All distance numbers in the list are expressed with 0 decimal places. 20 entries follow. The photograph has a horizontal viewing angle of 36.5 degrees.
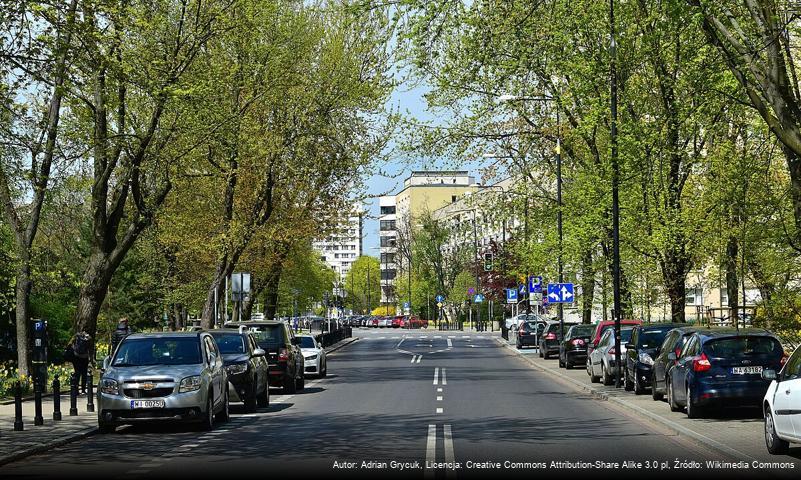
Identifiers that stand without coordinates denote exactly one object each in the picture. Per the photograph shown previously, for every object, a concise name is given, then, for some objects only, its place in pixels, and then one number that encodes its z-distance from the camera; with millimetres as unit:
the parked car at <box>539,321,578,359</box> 50750
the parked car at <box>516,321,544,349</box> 60188
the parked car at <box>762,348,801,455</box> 13766
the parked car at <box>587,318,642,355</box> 35828
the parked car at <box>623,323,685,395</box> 27250
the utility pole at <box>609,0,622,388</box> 29000
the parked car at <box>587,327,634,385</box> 31203
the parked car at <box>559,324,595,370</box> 41750
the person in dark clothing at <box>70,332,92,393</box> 29500
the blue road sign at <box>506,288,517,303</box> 72438
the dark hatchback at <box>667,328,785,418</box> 20000
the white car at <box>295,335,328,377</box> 37438
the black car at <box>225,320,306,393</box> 29844
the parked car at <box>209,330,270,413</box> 23641
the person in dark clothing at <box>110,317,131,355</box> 32719
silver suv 19453
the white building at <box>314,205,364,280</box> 49281
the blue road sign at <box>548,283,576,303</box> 47375
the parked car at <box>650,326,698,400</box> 23047
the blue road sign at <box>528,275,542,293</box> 56156
